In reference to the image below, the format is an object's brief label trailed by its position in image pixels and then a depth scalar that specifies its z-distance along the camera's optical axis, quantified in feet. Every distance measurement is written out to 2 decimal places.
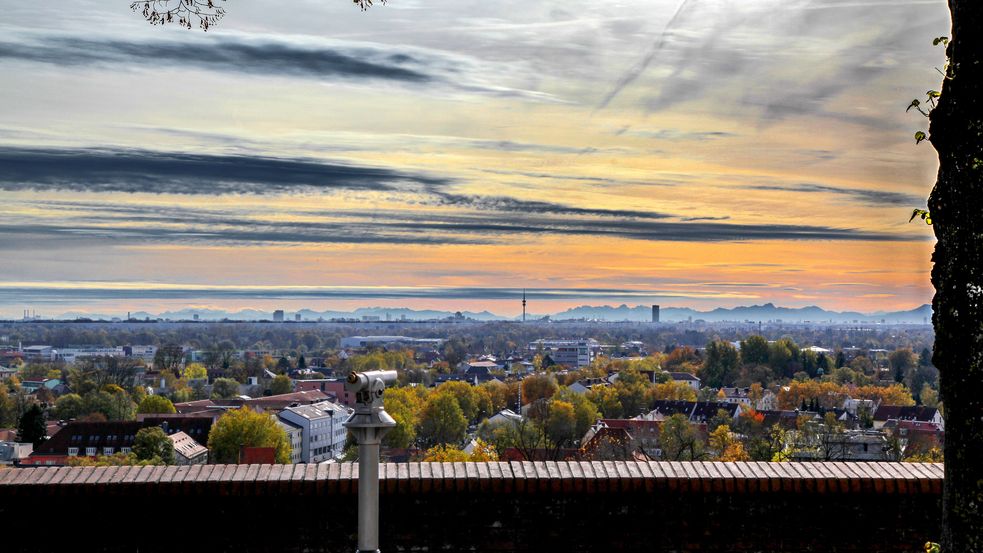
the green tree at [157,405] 214.69
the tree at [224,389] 296.51
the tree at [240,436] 144.15
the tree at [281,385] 304.91
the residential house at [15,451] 149.66
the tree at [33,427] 144.46
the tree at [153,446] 125.29
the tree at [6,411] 211.82
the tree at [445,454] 105.19
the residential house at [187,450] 141.90
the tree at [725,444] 145.21
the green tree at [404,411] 160.66
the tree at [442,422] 181.78
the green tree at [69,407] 207.51
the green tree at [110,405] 204.44
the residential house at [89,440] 150.48
